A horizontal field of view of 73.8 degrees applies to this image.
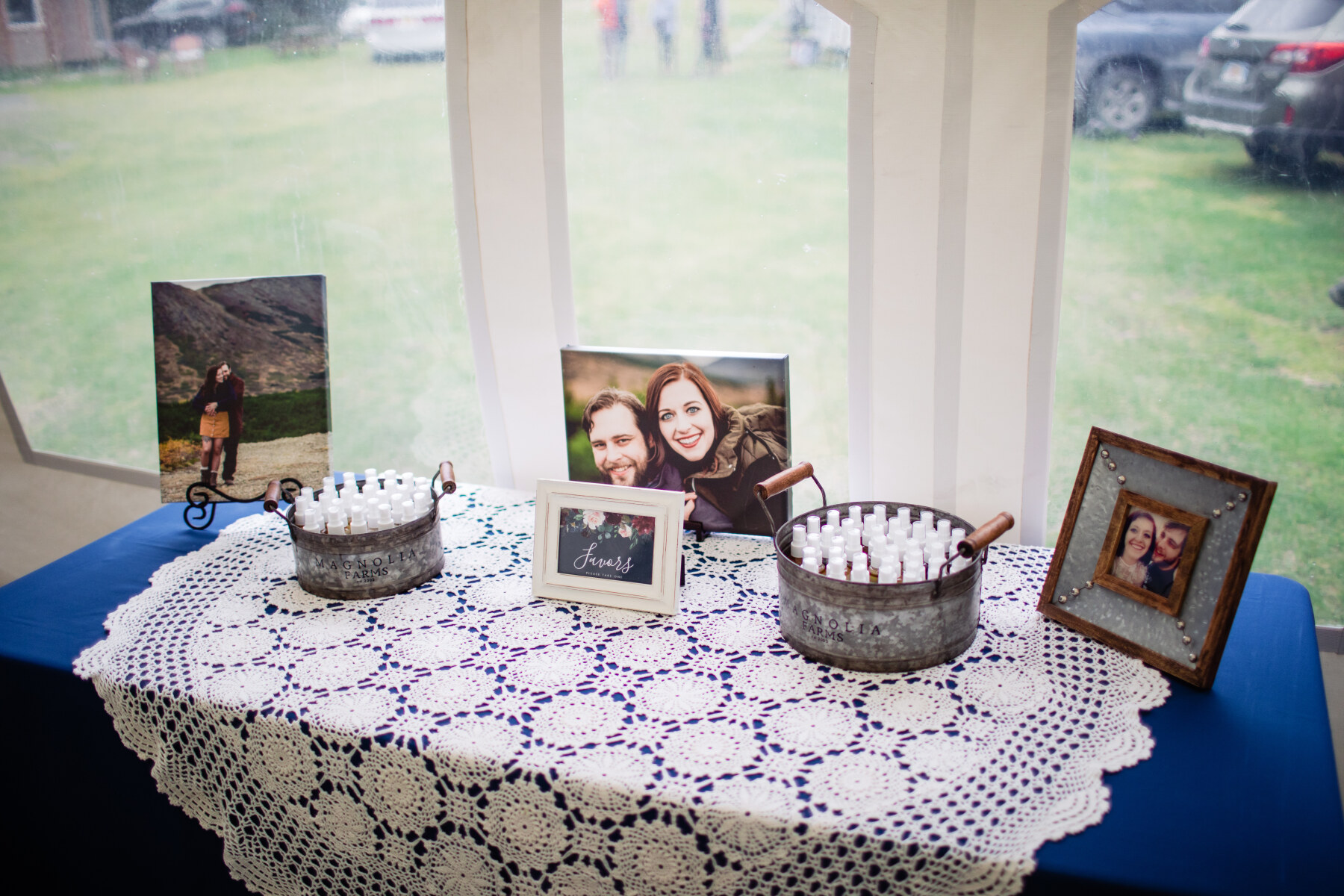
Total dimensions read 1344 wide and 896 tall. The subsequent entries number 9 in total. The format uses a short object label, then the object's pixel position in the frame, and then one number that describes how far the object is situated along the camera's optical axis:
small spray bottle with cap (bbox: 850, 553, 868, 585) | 1.26
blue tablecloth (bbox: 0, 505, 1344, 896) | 0.95
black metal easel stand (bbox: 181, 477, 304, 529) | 1.73
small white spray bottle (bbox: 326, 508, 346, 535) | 1.49
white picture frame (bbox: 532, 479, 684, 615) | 1.42
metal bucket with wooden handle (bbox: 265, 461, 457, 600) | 1.46
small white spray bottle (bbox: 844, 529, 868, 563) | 1.36
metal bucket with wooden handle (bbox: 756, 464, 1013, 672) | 1.21
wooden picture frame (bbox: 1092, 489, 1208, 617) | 1.20
